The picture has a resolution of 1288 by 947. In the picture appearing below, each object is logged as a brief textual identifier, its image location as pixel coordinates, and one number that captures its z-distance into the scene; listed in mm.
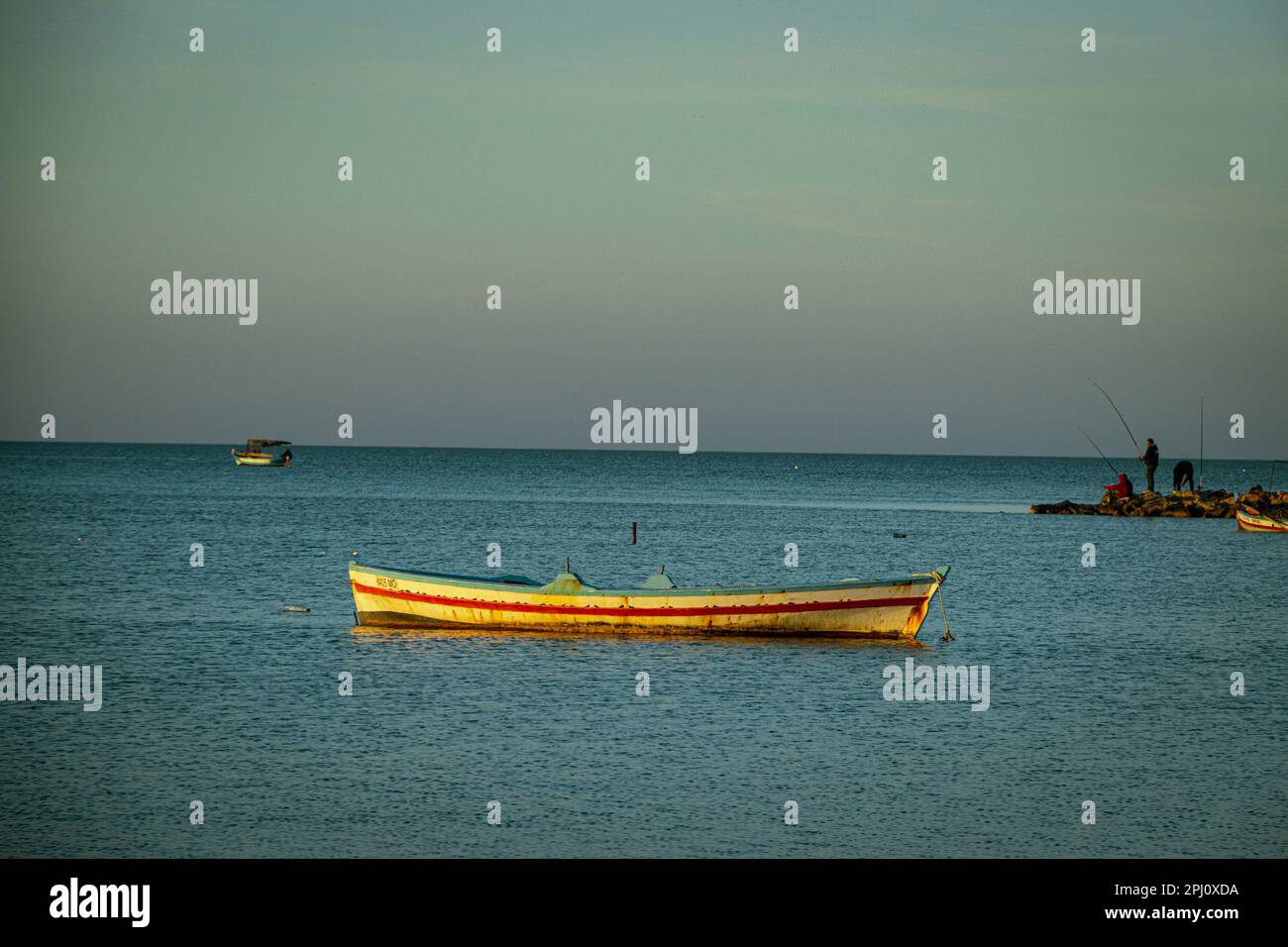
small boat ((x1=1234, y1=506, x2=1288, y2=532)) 85000
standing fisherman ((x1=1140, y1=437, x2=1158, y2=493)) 92812
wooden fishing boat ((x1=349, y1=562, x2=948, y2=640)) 37281
